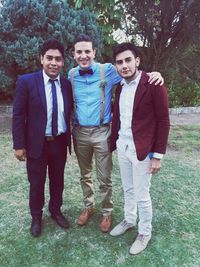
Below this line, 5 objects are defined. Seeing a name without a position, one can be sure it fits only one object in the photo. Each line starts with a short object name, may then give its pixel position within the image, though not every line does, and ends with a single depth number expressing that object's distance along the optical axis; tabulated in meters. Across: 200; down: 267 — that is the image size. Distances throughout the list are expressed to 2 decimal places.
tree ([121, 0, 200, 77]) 5.79
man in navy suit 1.87
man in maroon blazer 1.74
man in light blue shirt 1.92
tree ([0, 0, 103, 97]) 4.63
